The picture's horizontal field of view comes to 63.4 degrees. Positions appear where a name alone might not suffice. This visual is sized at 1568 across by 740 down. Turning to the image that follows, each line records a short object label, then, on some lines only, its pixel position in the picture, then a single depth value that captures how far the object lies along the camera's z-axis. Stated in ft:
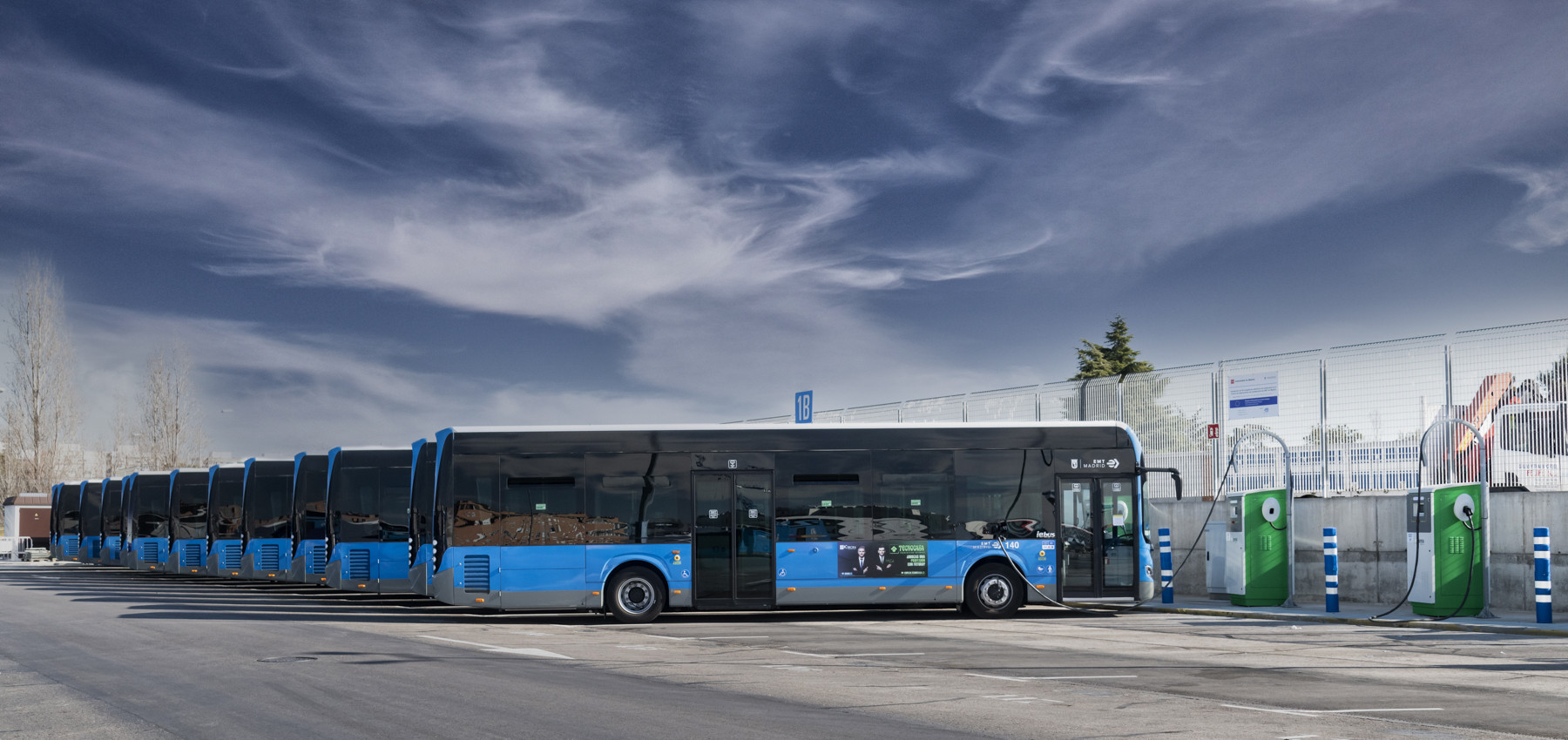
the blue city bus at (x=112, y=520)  127.03
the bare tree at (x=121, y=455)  228.43
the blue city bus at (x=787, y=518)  63.77
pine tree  212.84
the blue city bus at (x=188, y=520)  108.27
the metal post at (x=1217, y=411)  82.23
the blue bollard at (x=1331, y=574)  65.31
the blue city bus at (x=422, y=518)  67.46
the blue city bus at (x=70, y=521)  139.95
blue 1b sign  99.40
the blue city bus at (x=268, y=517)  96.48
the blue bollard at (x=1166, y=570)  74.08
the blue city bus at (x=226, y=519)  101.78
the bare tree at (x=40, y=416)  214.07
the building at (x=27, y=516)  193.57
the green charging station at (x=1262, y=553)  70.90
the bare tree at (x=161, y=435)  222.28
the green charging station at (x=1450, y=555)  60.59
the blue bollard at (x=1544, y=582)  55.98
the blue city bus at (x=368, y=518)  82.84
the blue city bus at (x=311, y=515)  88.53
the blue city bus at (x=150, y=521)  113.70
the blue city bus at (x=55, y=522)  147.02
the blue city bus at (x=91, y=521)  134.21
